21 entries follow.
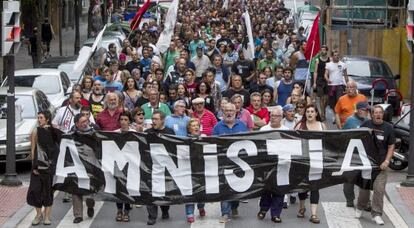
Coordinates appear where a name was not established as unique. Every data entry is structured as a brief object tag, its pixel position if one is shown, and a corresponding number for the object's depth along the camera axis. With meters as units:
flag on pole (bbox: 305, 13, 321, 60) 21.48
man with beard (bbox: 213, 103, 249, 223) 14.13
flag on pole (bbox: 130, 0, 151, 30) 26.20
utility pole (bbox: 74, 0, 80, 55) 41.64
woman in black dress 13.84
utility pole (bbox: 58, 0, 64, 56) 39.89
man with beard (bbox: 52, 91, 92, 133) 15.80
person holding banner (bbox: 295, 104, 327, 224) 14.22
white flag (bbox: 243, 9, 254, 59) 25.41
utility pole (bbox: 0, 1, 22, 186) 16.42
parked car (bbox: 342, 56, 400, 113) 25.09
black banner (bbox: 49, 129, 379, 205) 14.02
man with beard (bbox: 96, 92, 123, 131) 15.21
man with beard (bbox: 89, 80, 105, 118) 17.27
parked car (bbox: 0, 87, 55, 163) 17.72
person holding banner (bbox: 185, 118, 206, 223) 14.05
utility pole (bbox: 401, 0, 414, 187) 16.30
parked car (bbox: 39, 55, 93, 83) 24.79
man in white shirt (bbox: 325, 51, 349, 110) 22.73
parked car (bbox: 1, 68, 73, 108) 22.50
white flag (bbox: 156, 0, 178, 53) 24.64
